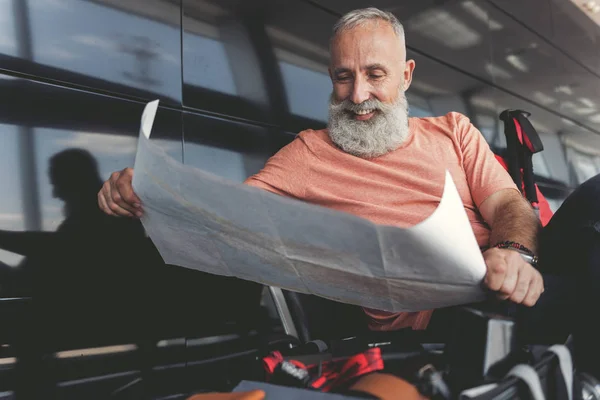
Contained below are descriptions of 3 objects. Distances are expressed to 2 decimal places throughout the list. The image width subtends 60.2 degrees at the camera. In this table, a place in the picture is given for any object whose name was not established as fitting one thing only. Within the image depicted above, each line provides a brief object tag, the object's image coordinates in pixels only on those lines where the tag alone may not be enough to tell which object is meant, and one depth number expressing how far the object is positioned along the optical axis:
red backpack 2.48
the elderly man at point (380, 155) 1.30
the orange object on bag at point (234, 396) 0.61
